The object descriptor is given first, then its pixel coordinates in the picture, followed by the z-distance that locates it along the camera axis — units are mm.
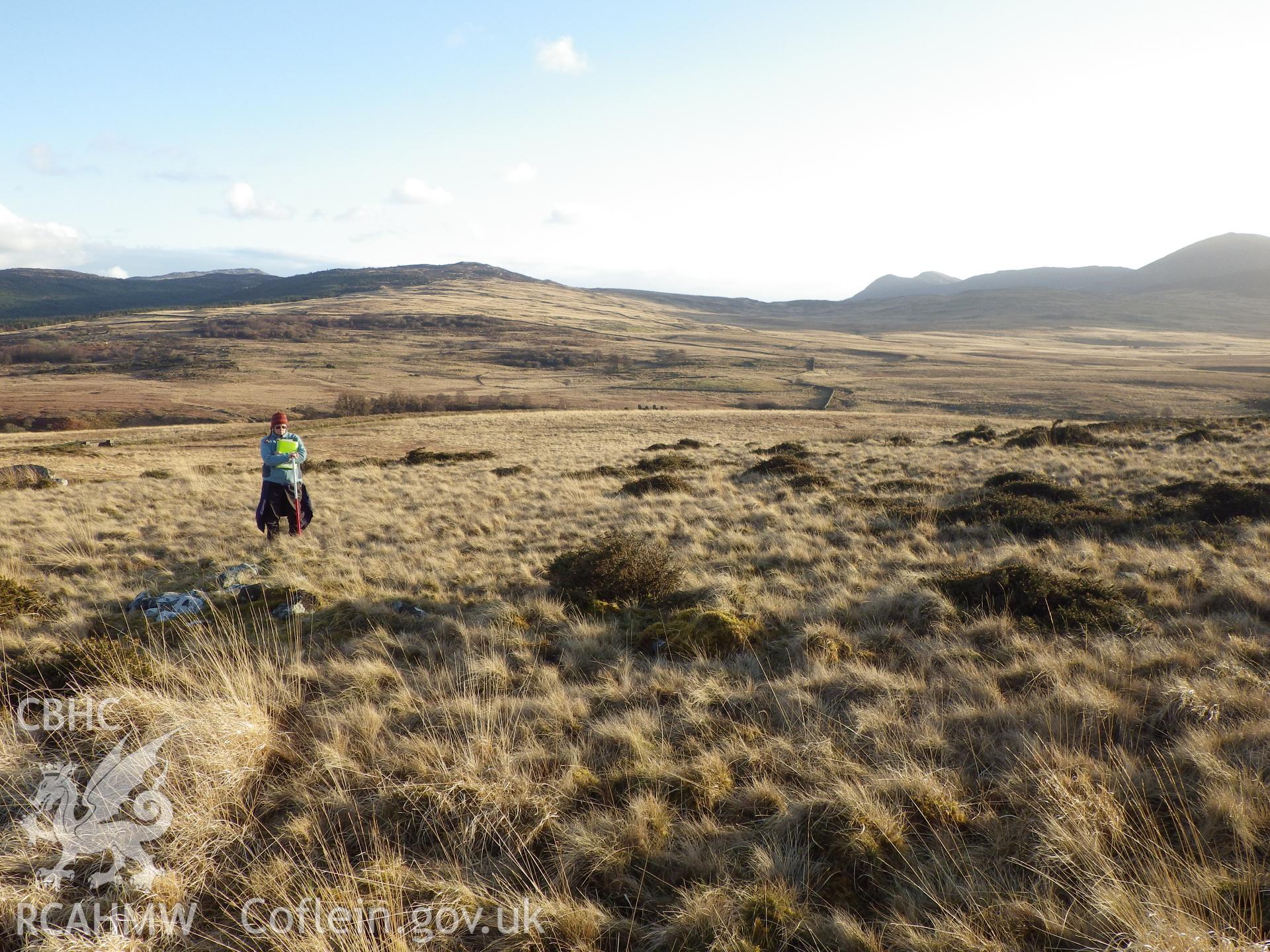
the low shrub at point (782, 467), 17828
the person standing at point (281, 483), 10469
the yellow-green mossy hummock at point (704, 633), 5652
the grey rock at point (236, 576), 8117
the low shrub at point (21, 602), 6719
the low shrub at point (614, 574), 7301
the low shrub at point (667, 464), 20172
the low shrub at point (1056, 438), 23000
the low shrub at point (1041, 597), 5672
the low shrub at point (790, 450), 24006
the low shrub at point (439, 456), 25078
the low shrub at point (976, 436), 27031
